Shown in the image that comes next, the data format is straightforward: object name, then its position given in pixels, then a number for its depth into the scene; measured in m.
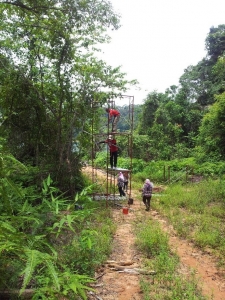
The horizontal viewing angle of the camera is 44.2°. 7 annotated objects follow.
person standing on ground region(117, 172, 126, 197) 11.00
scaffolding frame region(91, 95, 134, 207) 9.21
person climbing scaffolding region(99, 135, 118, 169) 10.14
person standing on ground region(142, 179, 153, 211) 9.94
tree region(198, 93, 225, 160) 13.40
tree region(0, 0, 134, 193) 7.35
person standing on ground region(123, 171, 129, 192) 12.98
